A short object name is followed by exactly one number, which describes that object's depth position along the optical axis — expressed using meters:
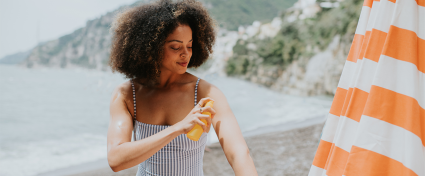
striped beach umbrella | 0.73
